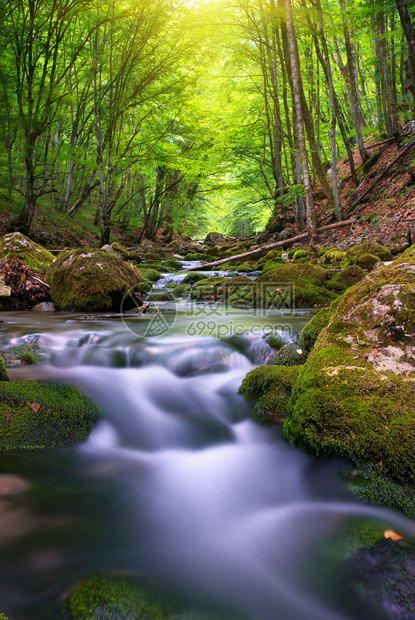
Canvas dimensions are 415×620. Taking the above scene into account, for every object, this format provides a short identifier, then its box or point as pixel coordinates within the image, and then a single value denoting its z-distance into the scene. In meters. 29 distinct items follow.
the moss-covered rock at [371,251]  8.38
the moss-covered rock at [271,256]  11.77
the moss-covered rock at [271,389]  2.97
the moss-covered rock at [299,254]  11.05
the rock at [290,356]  3.56
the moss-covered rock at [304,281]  7.17
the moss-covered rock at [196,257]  17.63
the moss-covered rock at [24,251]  7.50
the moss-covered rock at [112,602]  1.33
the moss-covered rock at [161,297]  9.07
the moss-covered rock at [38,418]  2.42
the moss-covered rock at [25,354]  3.81
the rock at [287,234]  14.26
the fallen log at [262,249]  12.88
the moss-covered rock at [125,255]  13.16
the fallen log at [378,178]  11.64
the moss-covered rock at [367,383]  1.86
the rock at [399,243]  8.56
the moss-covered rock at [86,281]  6.84
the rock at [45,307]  7.00
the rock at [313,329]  3.39
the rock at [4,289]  6.85
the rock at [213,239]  26.22
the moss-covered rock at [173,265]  14.33
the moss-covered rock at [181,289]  10.02
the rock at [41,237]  12.56
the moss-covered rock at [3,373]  2.88
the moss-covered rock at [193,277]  11.33
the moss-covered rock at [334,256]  9.53
